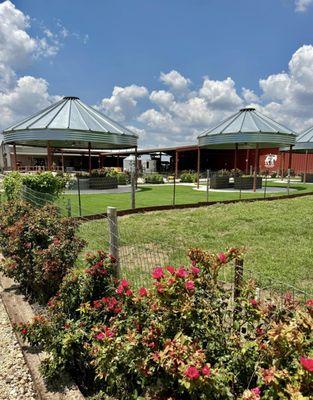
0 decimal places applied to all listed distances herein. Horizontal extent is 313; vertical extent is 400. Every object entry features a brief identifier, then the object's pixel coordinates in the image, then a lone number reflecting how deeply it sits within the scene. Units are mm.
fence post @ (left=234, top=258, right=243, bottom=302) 2738
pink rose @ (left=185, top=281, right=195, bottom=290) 2173
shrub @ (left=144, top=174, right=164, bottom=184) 31806
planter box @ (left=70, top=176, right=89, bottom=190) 22156
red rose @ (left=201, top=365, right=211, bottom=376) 1685
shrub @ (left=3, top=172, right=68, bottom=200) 10297
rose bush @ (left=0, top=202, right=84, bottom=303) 3812
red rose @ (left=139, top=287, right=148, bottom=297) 2432
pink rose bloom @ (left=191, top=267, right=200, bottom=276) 2367
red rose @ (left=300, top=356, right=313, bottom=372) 1452
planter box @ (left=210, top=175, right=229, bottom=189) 24062
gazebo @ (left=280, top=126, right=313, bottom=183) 29717
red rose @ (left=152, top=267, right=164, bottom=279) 2219
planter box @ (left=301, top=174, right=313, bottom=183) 32094
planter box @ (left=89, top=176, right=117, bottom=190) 22609
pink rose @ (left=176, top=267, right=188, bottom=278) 2195
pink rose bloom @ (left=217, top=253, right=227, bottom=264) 2398
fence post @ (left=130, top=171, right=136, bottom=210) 10786
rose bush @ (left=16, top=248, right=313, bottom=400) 1724
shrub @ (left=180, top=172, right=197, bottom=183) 33625
